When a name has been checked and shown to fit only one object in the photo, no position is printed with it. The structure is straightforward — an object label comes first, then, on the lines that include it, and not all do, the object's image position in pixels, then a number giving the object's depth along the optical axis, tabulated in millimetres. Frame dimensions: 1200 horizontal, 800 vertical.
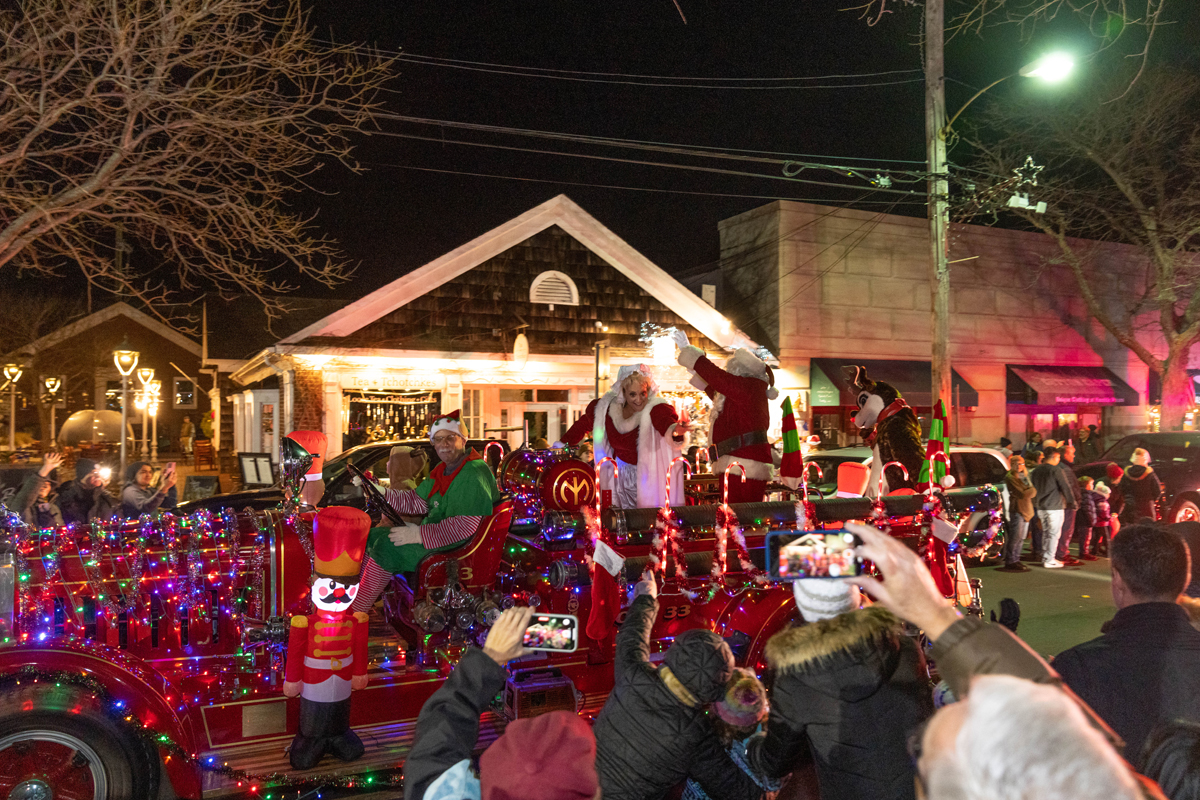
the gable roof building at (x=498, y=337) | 15344
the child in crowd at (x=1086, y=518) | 11977
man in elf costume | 4191
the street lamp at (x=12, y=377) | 23672
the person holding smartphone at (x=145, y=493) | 7367
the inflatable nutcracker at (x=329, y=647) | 3607
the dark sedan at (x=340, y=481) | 7906
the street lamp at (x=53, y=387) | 27625
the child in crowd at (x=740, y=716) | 2814
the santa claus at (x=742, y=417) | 5227
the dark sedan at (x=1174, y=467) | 11481
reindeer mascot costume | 5418
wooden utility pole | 12359
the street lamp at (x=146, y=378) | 21016
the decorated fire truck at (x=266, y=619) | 3299
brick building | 19672
